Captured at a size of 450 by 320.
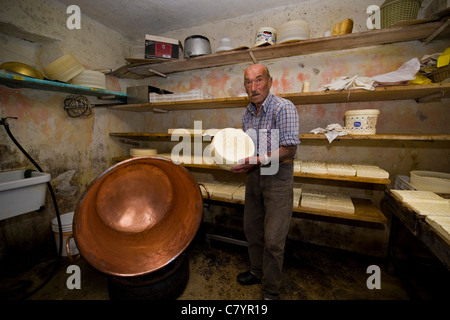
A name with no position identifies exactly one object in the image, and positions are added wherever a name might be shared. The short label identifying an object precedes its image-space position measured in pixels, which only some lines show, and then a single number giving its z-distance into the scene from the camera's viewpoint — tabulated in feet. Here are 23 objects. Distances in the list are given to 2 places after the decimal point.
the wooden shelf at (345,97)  6.37
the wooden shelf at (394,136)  6.22
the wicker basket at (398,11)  6.38
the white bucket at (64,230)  8.49
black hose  6.92
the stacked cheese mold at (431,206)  4.54
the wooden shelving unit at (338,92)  6.47
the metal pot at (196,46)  9.08
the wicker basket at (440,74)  5.99
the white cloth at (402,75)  6.25
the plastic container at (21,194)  6.23
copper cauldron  4.71
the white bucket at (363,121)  6.86
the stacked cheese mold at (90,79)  8.61
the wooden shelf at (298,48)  6.66
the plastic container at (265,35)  7.88
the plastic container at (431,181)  6.42
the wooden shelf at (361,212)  6.99
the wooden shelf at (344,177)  6.84
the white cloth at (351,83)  6.61
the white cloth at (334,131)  7.05
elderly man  5.61
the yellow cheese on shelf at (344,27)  7.07
